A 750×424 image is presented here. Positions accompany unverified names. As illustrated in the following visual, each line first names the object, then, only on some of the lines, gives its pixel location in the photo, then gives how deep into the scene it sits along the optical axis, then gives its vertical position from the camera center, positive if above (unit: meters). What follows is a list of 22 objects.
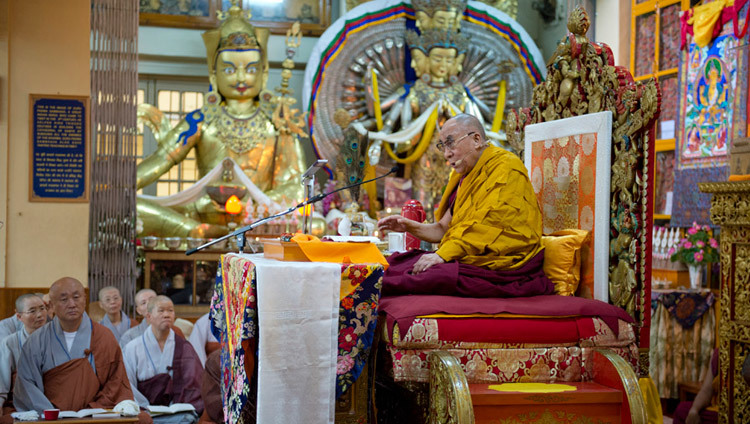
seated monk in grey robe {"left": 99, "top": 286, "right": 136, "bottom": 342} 5.60 -0.67
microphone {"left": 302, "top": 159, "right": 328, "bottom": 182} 3.35 +0.18
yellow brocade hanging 6.77 +1.64
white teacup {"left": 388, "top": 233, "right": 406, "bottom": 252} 4.73 -0.16
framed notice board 5.91 +0.43
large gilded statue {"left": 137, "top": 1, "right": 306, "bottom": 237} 8.98 +0.93
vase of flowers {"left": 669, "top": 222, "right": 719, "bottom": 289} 6.25 -0.25
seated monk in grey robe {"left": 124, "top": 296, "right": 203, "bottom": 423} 4.74 -0.88
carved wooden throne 3.21 -0.46
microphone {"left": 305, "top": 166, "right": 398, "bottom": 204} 3.43 +0.06
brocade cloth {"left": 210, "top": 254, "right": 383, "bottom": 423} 3.01 -0.41
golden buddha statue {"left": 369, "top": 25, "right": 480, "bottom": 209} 9.60 +1.26
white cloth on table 2.96 -0.46
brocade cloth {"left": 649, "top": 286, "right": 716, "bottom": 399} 5.74 -0.91
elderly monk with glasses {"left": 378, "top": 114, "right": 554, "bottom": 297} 3.57 -0.10
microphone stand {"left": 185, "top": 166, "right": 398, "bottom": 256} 3.43 -0.09
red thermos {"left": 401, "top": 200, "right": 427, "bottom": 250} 4.74 -0.01
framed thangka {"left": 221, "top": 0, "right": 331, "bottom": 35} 10.27 +2.43
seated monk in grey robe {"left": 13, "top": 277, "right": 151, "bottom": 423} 4.10 -0.77
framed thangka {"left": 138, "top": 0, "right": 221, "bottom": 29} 9.80 +2.31
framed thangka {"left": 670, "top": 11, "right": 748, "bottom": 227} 6.63 +0.84
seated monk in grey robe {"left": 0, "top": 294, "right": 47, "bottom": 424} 4.25 -0.70
